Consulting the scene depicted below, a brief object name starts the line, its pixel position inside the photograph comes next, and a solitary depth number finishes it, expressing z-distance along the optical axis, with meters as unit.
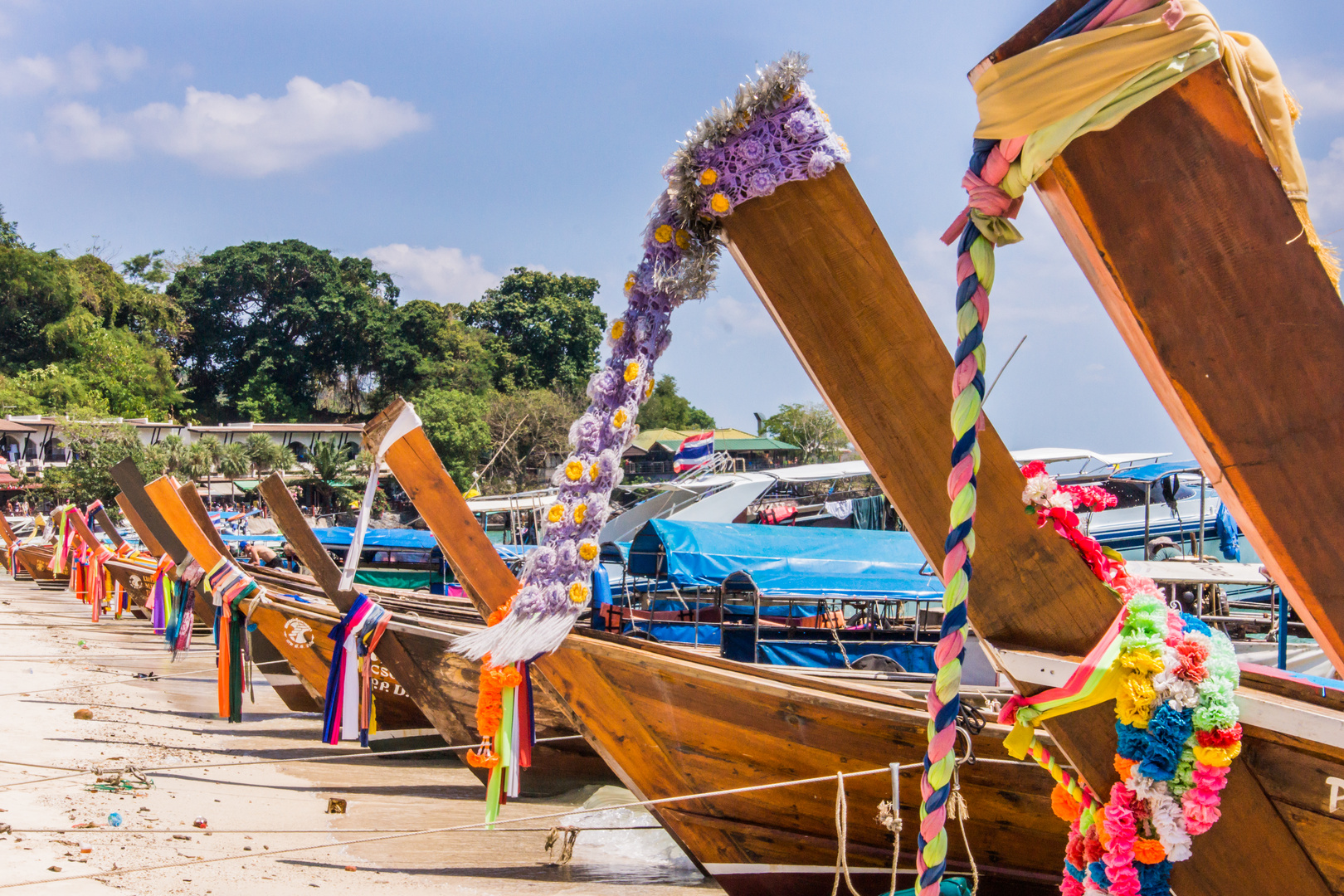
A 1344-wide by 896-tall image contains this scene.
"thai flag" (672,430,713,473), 37.59
